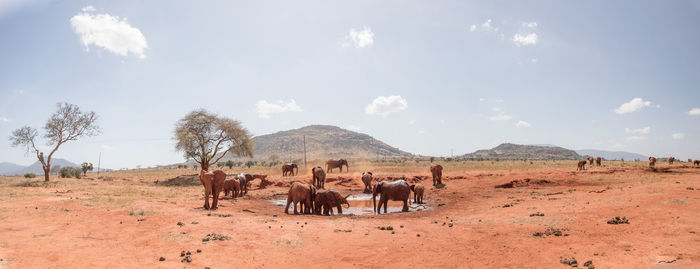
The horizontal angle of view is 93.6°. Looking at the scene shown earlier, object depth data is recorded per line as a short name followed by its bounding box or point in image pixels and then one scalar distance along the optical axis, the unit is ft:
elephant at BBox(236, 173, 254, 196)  87.75
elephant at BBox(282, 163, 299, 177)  140.13
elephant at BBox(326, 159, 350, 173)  160.66
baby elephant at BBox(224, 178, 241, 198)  81.87
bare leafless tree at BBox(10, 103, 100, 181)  112.57
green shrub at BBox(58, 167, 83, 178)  142.92
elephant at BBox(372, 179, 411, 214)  61.00
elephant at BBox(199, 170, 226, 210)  56.80
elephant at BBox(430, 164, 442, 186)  100.83
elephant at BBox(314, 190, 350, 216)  58.70
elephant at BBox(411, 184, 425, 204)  72.54
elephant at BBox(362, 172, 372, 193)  94.84
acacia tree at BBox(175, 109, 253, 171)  149.89
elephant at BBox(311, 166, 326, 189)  100.42
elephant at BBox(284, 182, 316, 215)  58.18
